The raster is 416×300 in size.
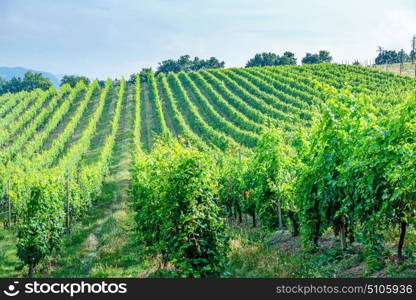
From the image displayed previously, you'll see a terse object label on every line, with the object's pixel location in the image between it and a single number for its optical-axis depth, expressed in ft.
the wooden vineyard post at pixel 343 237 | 30.55
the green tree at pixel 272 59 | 372.58
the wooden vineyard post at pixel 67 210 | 64.90
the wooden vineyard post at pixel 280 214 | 47.55
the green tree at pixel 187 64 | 407.44
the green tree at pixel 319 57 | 361.30
